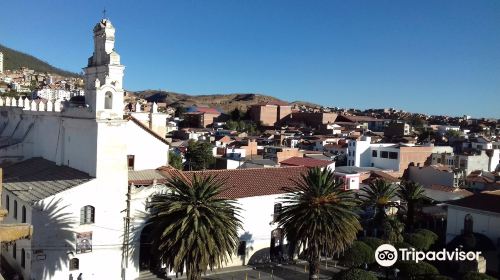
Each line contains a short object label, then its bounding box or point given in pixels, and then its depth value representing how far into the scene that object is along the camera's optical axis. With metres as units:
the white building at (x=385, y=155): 73.06
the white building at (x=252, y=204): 30.71
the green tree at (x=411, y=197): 39.16
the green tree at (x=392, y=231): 33.06
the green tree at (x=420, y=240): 32.90
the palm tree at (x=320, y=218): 25.11
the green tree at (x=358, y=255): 28.83
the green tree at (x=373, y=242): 30.27
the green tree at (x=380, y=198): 36.16
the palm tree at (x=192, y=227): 21.88
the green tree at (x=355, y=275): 22.27
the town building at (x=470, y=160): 76.38
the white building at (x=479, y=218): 34.35
